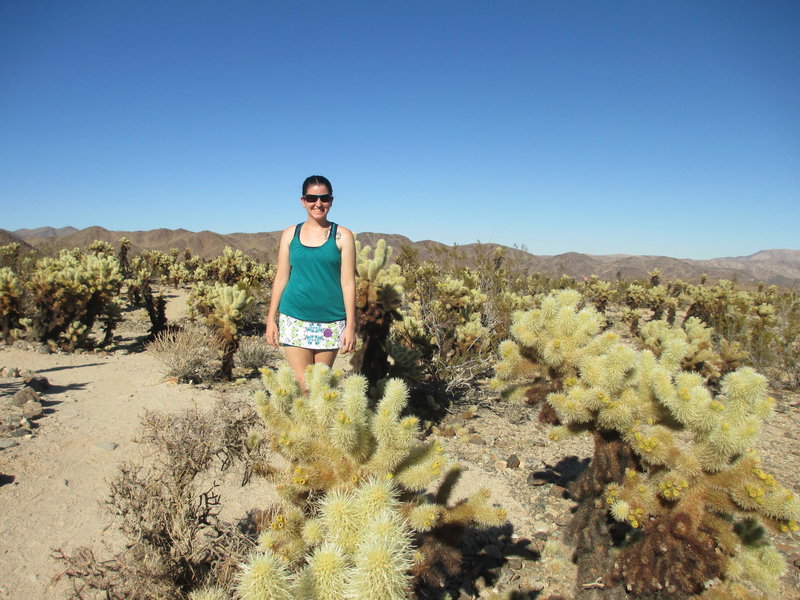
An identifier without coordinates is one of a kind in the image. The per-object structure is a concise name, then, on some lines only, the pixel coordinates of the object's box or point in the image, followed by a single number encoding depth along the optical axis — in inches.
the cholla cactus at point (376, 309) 207.6
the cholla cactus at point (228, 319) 287.9
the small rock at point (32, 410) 185.3
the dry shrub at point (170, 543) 82.0
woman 126.0
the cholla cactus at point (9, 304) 349.1
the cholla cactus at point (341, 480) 63.9
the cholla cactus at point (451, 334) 260.5
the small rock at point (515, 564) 120.0
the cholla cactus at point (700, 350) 283.6
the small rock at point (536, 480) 161.5
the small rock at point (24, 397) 193.5
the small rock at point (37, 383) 219.8
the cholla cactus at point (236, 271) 676.1
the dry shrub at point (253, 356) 317.7
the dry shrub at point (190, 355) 266.2
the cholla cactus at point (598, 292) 732.9
